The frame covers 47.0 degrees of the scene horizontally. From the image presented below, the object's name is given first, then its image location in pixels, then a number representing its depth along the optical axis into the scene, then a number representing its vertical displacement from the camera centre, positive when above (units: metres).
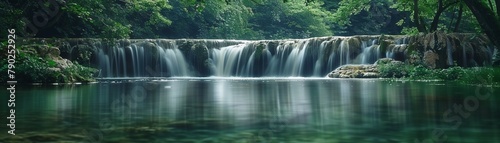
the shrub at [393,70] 23.78 +0.53
